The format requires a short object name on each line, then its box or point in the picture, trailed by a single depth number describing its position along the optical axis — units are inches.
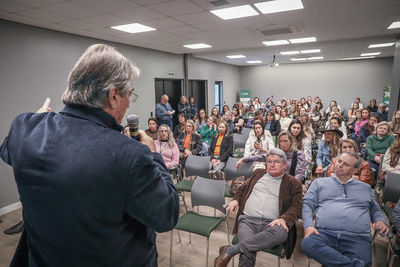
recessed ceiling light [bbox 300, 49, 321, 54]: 350.3
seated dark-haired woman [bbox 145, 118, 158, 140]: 199.9
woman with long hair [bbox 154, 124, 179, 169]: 172.9
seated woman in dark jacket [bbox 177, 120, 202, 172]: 200.7
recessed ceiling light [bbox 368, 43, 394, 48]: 311.4
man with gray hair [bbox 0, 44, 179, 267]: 28.3
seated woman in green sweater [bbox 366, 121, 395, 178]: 163.5
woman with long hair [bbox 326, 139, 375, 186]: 125.3
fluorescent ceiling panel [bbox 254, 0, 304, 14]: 142.2
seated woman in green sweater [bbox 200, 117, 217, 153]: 233.0
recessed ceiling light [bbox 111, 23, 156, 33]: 181.8
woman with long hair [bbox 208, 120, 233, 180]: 176.2
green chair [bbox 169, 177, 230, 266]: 98.1
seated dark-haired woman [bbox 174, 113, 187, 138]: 232.1
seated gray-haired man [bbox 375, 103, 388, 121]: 314.2
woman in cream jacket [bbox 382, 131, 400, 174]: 138.6
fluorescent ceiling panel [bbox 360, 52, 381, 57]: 409.7
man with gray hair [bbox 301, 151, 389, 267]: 82.1
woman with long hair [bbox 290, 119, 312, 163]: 164.9
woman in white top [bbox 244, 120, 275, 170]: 175.3
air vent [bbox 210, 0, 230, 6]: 136.0
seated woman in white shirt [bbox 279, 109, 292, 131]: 280.2
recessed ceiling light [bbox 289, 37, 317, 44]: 258.6
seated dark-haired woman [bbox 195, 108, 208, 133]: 279.5
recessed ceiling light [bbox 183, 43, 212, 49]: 274.5
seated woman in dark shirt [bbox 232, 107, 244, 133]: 300.2
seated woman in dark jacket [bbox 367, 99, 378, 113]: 417.4
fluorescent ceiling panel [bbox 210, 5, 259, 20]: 150.6
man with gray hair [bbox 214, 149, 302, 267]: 86.8
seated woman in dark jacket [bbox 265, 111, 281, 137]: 257.8
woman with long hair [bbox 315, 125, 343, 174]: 155.4
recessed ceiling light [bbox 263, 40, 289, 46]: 268.0
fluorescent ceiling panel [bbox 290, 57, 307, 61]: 449.3
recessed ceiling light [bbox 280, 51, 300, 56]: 362.6
